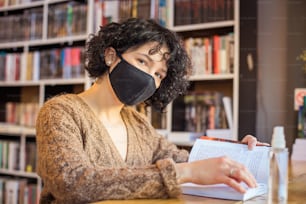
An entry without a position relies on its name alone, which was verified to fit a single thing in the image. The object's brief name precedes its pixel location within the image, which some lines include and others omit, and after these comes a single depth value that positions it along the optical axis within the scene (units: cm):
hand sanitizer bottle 83
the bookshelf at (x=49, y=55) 241
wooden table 86
